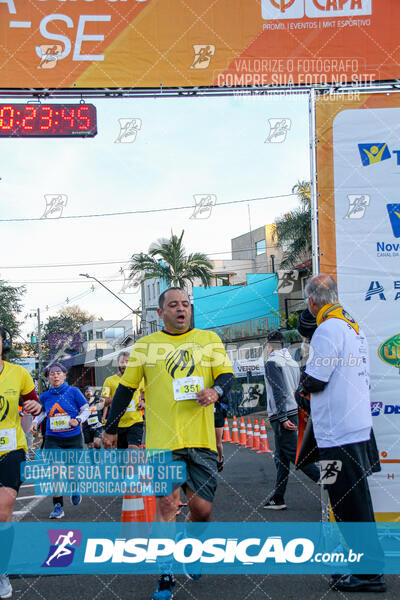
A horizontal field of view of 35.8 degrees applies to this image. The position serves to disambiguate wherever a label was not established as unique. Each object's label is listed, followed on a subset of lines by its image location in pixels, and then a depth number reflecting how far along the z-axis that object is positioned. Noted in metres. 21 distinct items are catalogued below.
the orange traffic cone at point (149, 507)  6.27
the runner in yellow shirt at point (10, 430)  4.73
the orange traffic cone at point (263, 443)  14.22
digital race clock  7.60
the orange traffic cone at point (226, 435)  17.77
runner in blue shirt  8.52
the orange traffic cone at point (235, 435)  16.61
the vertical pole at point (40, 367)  49.41
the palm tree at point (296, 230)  30.99
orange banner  6.82
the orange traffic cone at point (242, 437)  15.85
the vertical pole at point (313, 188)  5.54
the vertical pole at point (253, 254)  52.92
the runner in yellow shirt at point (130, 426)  9.45
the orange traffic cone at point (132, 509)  5.88
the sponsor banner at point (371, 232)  5.44
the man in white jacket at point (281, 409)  7.57
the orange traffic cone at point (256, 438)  14.66
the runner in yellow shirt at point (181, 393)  4.58
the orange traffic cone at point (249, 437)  15.19
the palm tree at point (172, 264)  37.75
